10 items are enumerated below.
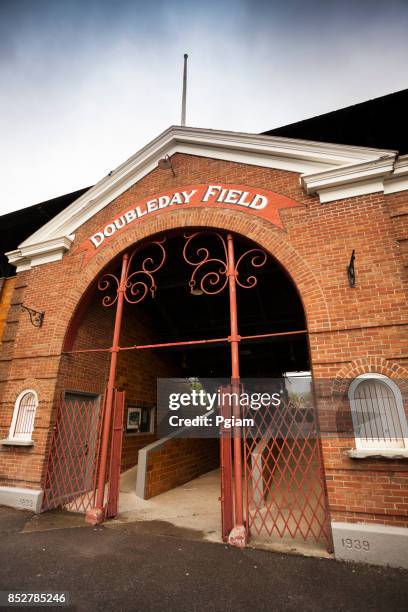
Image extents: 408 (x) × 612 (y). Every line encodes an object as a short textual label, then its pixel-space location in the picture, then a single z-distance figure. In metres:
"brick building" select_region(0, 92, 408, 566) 4.46
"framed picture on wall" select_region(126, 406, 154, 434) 8.91
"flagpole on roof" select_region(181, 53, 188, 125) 8.44
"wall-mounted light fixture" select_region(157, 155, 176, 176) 6.92
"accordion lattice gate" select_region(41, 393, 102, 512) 6.32
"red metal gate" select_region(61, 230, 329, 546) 4.64
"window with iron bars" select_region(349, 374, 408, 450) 4.33
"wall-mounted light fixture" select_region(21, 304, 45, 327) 7.33
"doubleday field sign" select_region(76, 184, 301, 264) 6.12
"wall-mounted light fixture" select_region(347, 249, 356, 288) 5.06
